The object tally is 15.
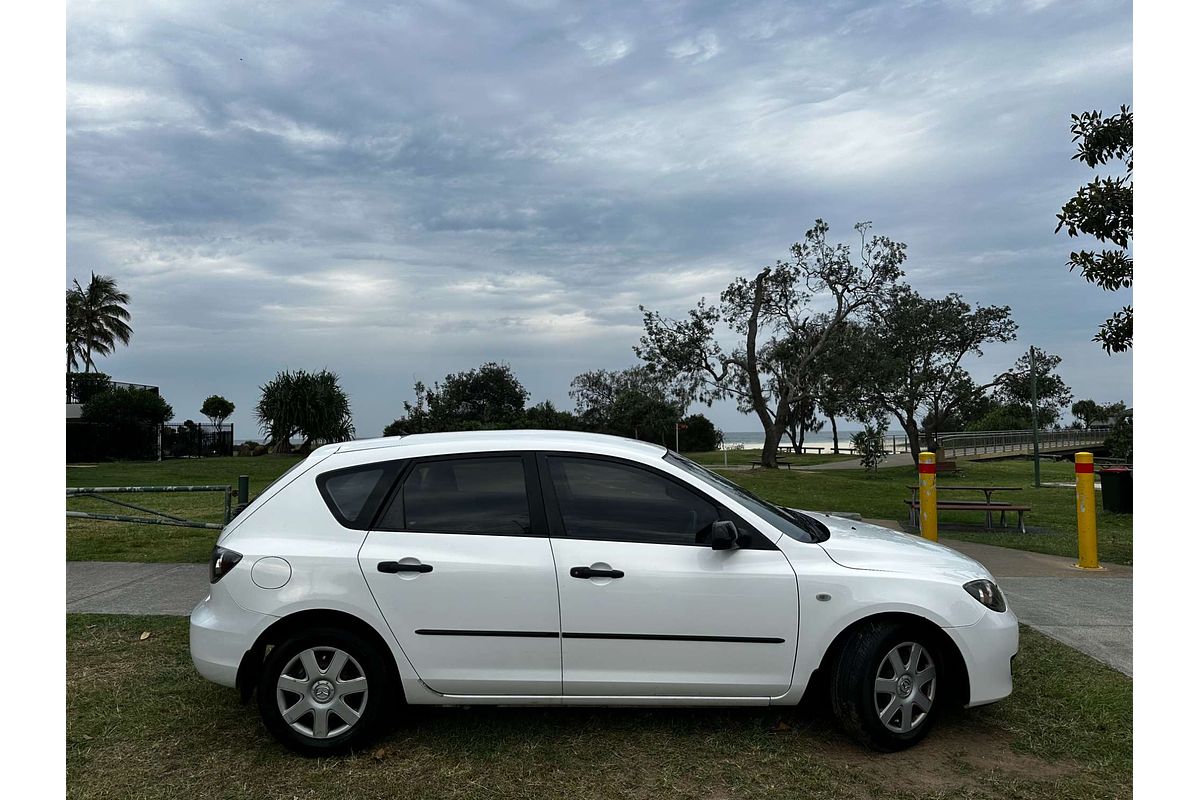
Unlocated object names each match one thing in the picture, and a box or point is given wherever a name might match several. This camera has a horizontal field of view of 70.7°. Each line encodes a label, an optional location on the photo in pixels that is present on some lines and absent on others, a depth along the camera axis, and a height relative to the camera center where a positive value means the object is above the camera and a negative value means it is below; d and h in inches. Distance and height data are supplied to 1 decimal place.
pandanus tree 1601.9 +13.5
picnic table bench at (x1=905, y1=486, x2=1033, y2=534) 497.8 -56.3
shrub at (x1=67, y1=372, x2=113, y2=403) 1658.5 +61.1
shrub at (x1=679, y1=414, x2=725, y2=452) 1988.2 -52.0
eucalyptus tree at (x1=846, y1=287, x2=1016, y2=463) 1376.7 +110.8
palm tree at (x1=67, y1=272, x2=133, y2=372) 2448.3 +282.7
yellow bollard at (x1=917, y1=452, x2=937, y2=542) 411.8 -41.7
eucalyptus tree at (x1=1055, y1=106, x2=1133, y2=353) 421.7 +99.2
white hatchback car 167.9 -41.1
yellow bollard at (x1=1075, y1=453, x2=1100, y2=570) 365.7 -44.9
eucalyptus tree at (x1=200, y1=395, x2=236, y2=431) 2140.7 +19.3
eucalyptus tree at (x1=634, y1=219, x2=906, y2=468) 1362.0 +144.1
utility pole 948.6 -65.2
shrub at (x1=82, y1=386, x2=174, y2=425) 1486.2 +15.8
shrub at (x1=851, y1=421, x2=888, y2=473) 1267.2 -50.8
